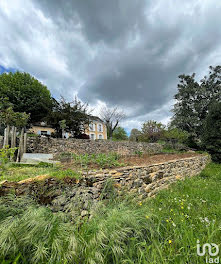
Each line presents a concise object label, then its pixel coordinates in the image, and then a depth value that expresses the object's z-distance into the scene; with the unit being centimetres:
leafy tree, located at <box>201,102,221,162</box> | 819
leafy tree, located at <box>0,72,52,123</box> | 1212
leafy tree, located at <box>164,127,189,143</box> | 1048
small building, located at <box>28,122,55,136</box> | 1658
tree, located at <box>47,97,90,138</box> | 1025
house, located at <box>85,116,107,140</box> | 2298
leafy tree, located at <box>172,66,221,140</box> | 1514
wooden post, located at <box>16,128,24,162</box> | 479
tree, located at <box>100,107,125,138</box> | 1973
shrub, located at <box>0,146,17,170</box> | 191
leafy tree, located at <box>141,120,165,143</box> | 1499
